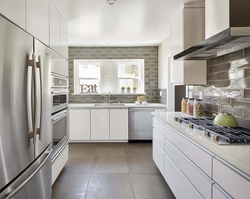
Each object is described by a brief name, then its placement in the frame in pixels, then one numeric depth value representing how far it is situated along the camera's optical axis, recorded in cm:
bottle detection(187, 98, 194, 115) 304
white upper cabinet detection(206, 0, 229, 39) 176
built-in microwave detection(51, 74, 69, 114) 251
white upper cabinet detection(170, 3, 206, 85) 280
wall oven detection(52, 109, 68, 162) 254
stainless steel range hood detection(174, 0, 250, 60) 145
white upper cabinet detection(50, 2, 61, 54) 246
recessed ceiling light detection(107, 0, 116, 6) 265
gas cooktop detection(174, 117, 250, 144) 146
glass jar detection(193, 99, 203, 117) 284
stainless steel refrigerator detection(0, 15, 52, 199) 119
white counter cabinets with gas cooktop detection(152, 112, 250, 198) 112
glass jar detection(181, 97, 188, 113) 329
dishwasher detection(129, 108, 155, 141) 483
